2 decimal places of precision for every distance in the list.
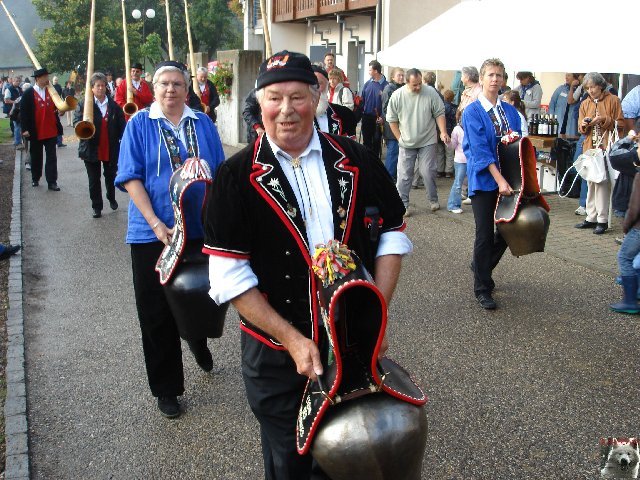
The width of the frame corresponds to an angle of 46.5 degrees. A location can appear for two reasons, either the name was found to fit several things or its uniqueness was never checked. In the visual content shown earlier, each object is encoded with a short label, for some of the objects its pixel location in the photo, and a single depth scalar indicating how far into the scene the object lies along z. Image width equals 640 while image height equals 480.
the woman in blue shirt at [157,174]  4.03
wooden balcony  21.65
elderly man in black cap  2.46
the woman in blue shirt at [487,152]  5.74
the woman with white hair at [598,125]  8.86
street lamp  29.03
